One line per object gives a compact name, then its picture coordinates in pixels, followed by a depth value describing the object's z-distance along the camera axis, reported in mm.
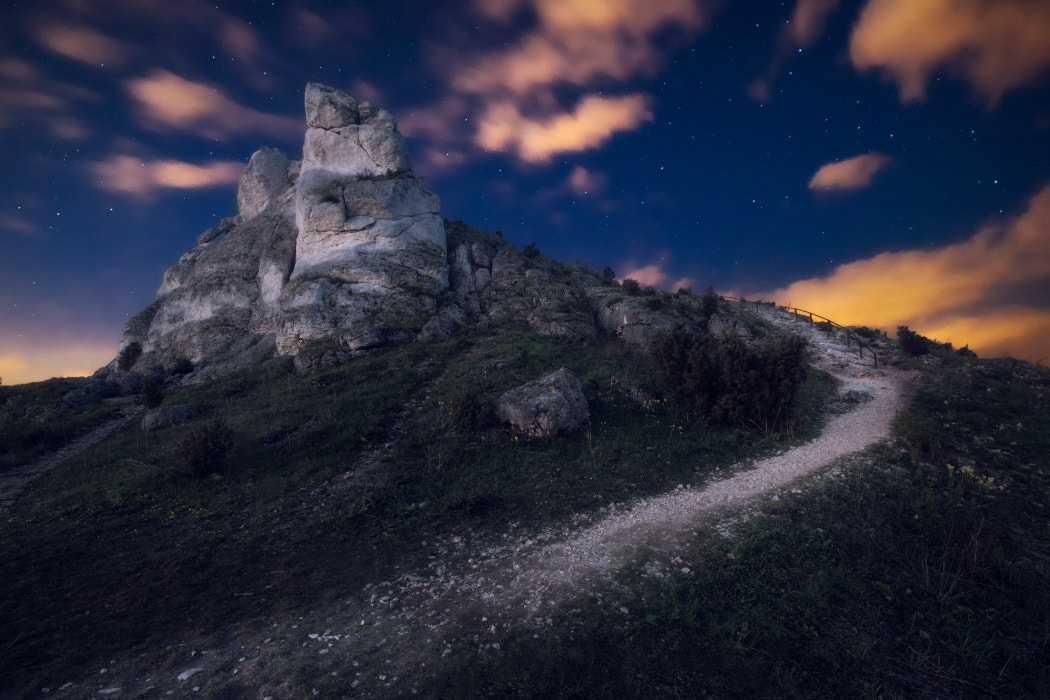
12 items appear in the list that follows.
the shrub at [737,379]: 17281
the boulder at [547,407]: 16453
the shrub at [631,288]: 40759
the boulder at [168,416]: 20688
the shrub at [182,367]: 34844
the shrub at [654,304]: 34469
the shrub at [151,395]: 25950
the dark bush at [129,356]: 42681
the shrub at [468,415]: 16641
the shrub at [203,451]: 13969
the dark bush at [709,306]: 38656
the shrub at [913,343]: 30359
